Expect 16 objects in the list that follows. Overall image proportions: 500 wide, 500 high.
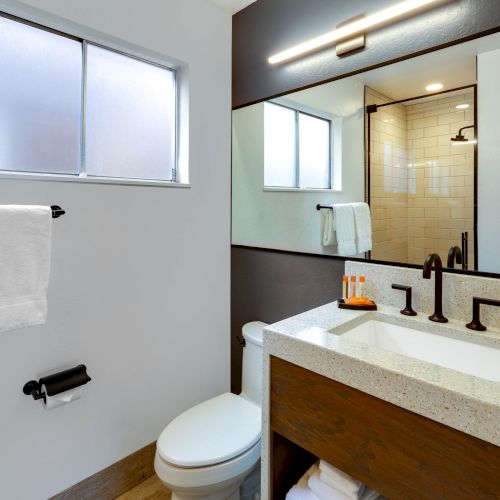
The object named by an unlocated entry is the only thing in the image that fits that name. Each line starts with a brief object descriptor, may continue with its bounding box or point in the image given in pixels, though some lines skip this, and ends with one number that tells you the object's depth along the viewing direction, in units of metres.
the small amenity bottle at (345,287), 1.43
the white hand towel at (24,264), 1.21
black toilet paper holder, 1.37
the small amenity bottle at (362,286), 1.42
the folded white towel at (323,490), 1.02
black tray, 1.34
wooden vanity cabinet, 0.73
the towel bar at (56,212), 1.37
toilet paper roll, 1.37
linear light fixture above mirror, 1.31
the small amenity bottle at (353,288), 1.44
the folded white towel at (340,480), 0.99
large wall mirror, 1.19
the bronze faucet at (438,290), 1.21
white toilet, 1.26
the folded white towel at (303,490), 1.08
